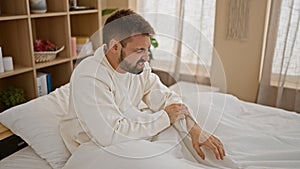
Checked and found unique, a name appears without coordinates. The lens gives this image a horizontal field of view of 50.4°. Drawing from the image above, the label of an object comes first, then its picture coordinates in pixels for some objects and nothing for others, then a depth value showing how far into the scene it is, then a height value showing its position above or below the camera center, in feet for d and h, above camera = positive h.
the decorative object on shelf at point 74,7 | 7.17 -0.20
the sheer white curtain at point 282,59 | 6.94 -1.28
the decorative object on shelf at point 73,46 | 7.13 -1.05
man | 3.85 -1.26
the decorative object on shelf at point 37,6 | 6.21 -0.17
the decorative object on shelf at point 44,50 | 6.40 -1.06
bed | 3.84 -1.87
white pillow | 4.31 -1.80
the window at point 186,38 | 7.98 -0.94
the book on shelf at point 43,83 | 6.54 -1.73
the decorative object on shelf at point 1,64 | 5.73 -1.18
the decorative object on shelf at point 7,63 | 5.86 -1.18
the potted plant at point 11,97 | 6.02 -1.85
